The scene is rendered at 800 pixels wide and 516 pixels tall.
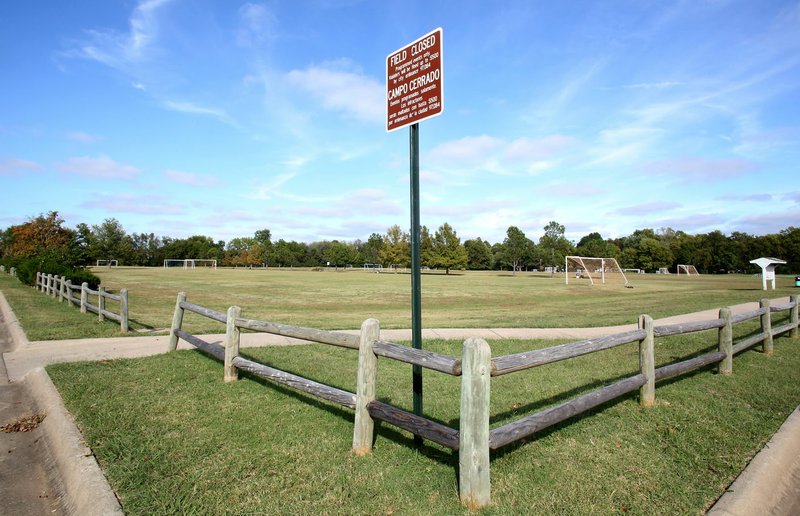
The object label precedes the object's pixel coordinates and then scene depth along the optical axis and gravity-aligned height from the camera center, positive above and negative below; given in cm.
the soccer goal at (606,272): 5093 -114
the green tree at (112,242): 11069 +601
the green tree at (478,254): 12231 +291
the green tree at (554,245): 11275 +521
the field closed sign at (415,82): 409 +179
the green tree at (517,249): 9975 +369
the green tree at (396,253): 8912 +243
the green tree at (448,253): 8081 +213
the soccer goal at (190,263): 12130 +54
